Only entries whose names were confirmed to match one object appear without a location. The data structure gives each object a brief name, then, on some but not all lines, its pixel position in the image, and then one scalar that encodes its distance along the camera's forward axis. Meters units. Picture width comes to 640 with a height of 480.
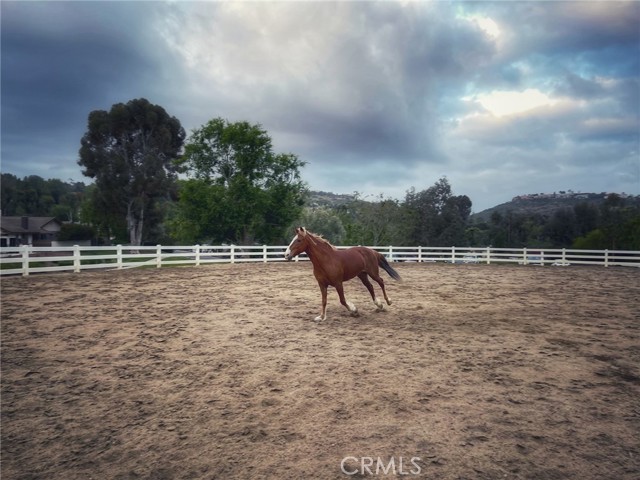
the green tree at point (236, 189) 27.50
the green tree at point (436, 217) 47.84
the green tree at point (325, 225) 44.56
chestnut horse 7.02
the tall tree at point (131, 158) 33.94
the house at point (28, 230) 51.59
